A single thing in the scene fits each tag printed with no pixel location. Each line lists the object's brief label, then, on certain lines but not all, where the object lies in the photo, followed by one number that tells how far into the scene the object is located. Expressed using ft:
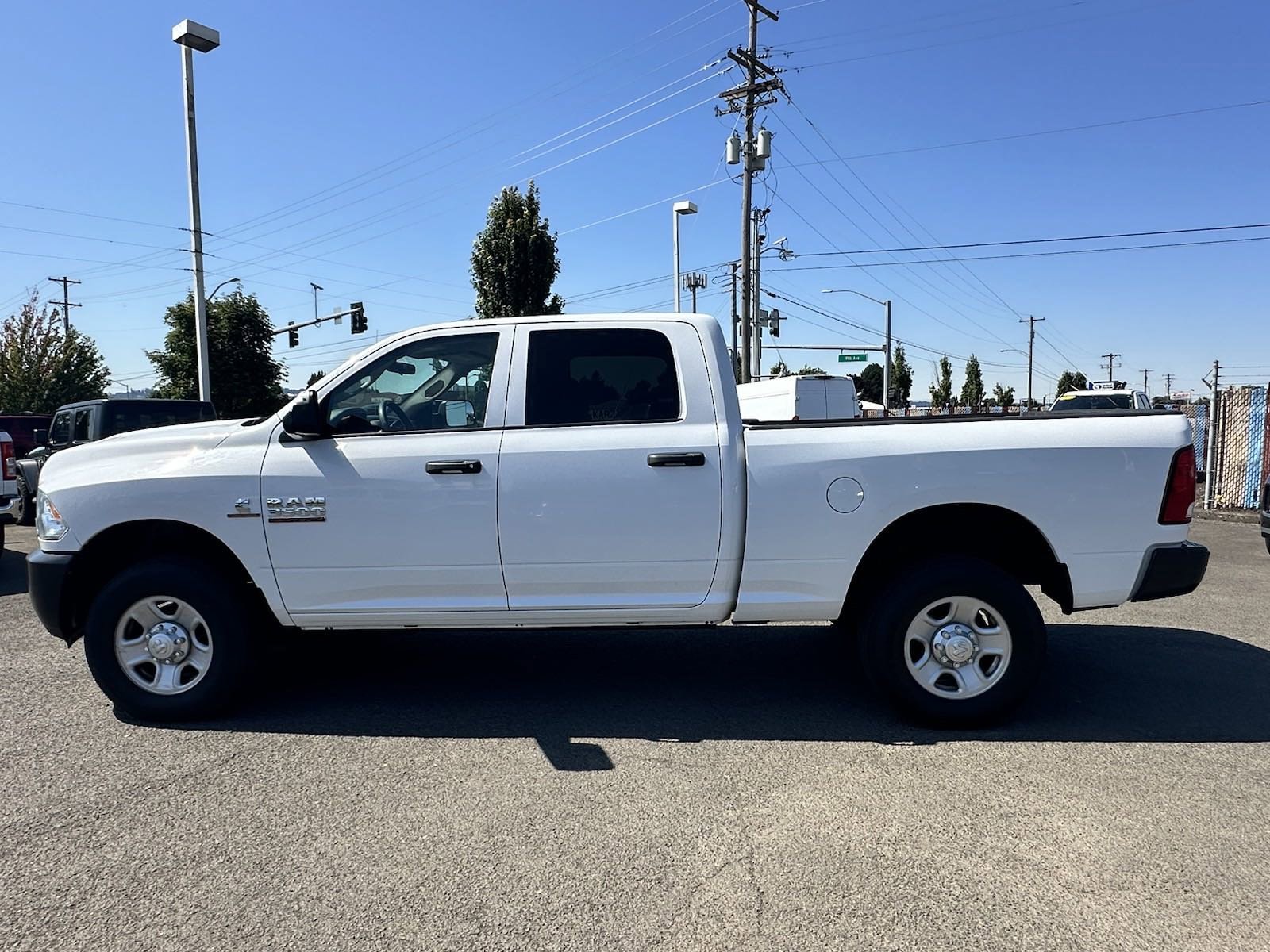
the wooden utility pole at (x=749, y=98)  78.54
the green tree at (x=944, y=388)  278.67
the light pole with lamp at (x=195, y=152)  66.90
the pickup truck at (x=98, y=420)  40.86
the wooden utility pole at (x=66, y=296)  212.43
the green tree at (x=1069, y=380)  320.09
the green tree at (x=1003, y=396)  295.99
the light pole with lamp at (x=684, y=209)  93.66
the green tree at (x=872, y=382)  379.18
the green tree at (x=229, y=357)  114.11
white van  58.18
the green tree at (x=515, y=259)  69.56
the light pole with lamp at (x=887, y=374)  156.07
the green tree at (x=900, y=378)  300.67
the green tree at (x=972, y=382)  291.79
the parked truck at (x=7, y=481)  30.91
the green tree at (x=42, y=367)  112.88
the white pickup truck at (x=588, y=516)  13.71
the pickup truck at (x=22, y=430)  54.95
